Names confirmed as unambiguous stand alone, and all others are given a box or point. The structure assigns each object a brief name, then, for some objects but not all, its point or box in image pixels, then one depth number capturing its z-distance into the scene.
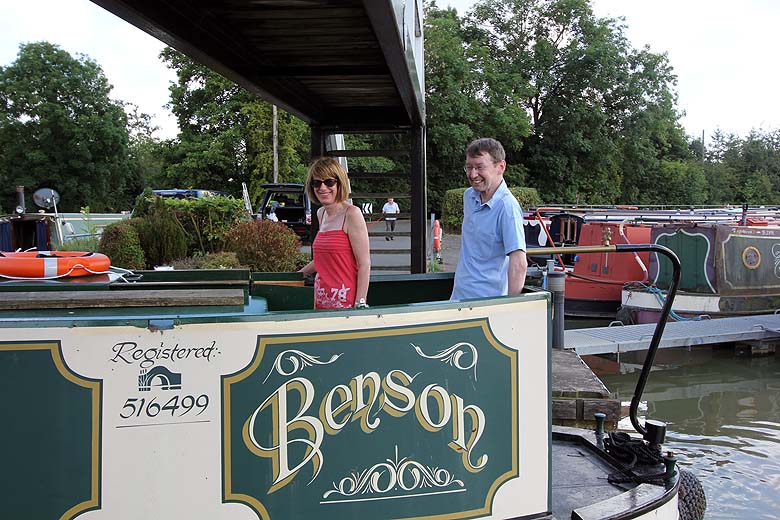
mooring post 6.47
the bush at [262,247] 10.38
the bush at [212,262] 9.70
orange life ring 3.38
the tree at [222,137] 33.34
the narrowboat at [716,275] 13.92
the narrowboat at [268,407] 2.42
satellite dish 11.16
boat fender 4.33
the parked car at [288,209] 20.77
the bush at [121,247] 9.99
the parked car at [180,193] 19.69
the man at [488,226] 3.58
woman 3.60
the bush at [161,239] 10.85
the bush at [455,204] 31.30
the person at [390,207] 19.22
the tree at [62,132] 49.44
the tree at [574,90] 39.47
